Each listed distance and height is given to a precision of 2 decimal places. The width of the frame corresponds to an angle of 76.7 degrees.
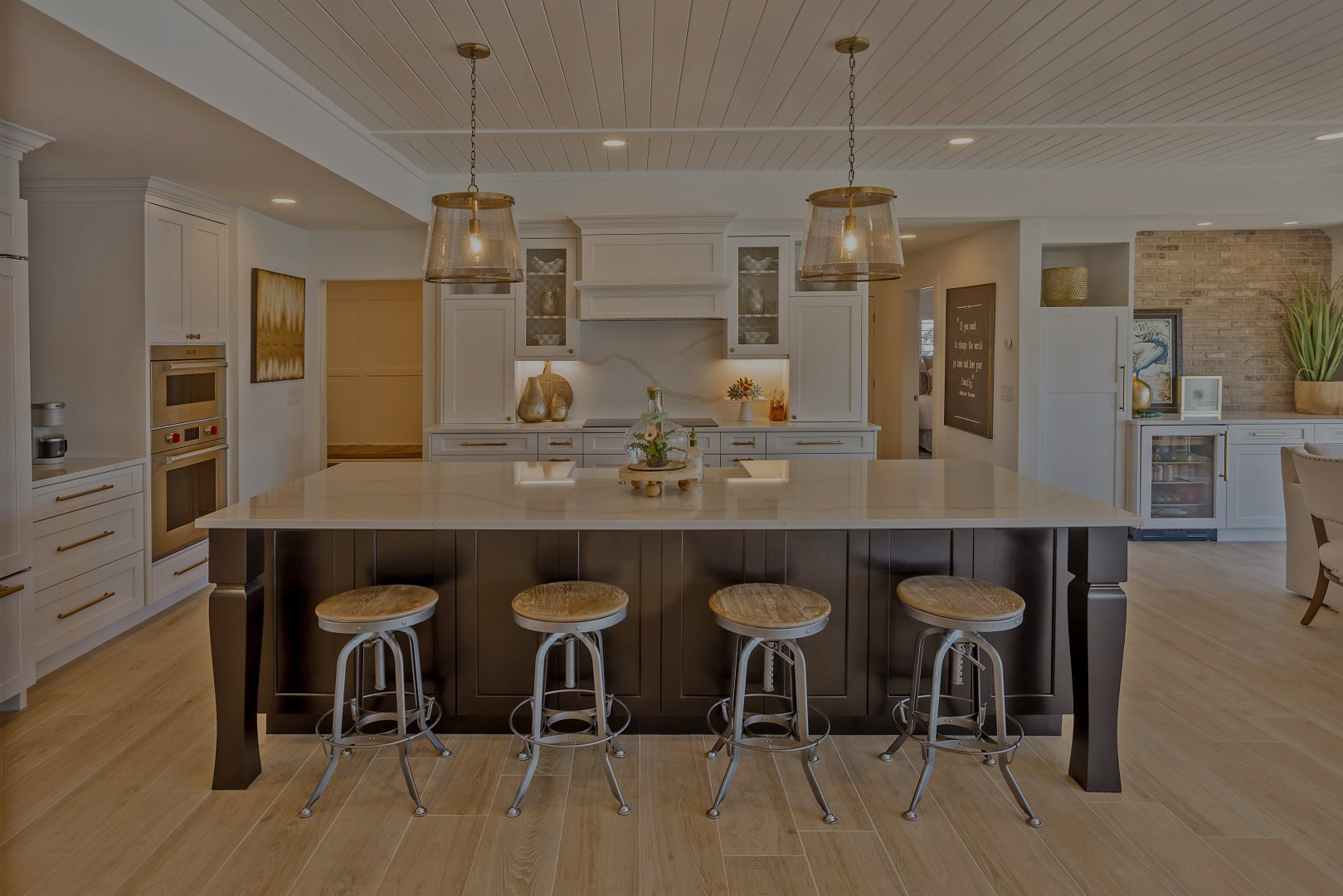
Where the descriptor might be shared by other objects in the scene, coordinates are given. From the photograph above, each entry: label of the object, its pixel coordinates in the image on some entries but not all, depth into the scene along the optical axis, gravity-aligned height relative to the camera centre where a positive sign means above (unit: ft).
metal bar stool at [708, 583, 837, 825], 8.36 -2.48
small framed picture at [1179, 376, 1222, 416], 20.90 +0.40
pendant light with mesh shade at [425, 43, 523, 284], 10.42 +2.11
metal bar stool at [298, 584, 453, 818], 8.49 -2.65
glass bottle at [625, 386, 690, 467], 10.38 -0.39
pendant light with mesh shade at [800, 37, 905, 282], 10.18 +2.13
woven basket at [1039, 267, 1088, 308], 20.30 +3.00
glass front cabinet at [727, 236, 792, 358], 19.44 +2.60
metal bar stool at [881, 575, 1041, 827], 8.41 -2.42
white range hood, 18.63 +3.15
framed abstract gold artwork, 17.95 +1.77
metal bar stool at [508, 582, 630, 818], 8.45 -2.20
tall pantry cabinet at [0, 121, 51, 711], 10.70 -0.49
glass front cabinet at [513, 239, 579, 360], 19.31 +2.35
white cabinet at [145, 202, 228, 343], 14.52 +2.37
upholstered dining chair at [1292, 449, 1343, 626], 13.42 -1.45
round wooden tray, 10.19 -0.82
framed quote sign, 21.77 +1.36
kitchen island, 9.94 -2.15
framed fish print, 21.86 +1.65
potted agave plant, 20.85 +1.72
